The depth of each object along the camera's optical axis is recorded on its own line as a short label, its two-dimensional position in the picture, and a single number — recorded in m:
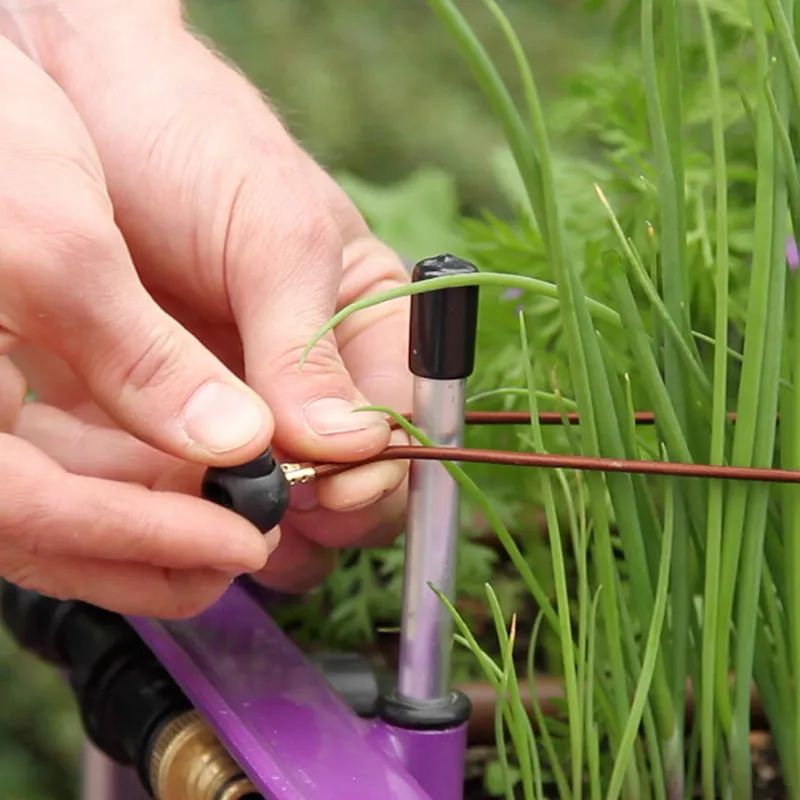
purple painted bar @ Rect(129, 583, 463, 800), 0.50
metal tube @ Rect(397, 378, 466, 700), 0.50
